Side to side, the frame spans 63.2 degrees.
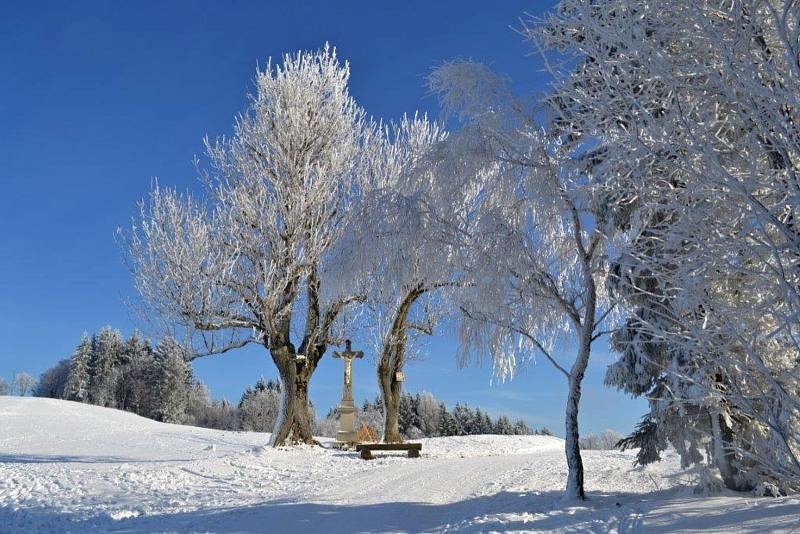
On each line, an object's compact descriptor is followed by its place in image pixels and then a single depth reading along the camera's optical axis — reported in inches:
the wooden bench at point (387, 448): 589.6
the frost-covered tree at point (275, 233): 638.5
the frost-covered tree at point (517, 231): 359.6
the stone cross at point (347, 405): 716.0
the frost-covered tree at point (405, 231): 392.5
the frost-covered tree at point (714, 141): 144.6
